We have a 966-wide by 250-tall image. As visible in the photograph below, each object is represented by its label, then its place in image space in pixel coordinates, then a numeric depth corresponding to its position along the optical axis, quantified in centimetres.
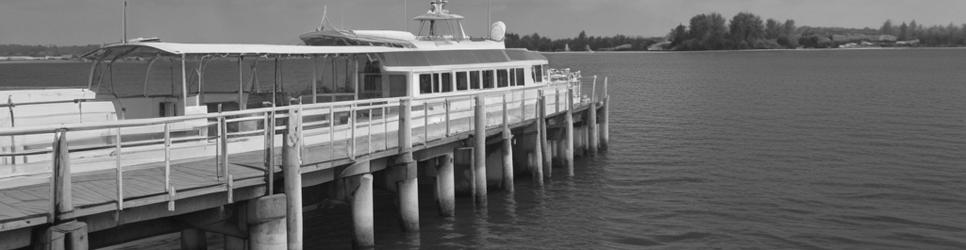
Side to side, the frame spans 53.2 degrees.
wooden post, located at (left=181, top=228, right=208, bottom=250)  1783
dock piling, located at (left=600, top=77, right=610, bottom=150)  3600
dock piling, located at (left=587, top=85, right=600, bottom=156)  3324
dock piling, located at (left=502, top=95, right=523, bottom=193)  2452
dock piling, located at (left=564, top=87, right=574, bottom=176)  3025
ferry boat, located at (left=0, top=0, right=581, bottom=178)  1900
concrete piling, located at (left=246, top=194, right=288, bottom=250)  1422
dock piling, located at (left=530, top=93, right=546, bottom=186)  2706
